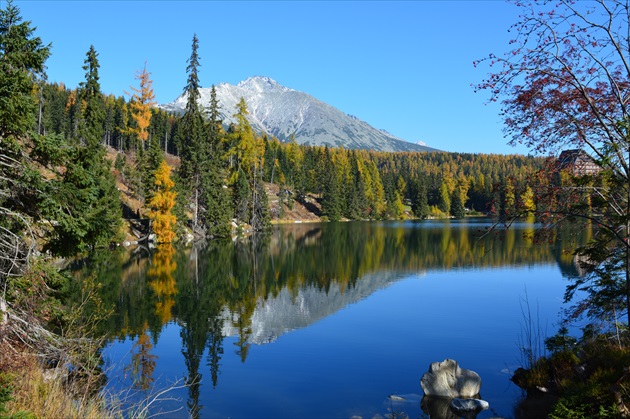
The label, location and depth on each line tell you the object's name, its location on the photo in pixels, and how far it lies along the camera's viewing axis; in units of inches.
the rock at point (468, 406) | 490.0
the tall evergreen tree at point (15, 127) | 405.1
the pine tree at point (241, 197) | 2819.9
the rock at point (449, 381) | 529.0
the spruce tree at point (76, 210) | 423.2
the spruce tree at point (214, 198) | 2443.4
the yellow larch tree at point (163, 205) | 2032.5
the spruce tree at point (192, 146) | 2410.2
